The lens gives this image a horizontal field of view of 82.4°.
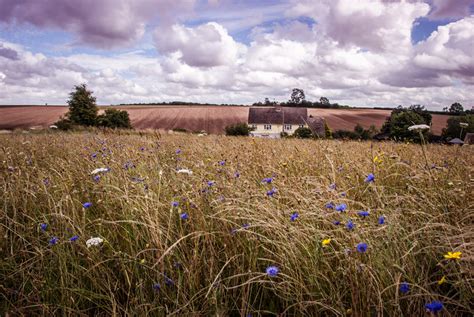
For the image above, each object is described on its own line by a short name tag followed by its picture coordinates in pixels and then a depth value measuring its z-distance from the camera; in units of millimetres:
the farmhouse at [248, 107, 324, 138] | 55531
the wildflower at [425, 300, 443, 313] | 932
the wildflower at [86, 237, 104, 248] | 1663
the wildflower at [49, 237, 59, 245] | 1765
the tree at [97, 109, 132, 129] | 48219
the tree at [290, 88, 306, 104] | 102381
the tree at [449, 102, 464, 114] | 79569
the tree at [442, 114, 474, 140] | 47188
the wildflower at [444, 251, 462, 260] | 1175
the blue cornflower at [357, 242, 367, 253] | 1232
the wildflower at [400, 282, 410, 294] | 1247
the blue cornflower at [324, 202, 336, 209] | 1851
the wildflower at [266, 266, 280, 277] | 1298
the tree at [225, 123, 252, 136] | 47719
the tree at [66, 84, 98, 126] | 46688
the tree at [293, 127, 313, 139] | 33656
